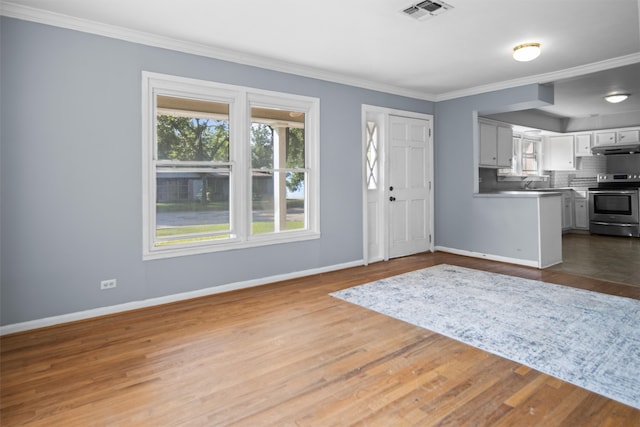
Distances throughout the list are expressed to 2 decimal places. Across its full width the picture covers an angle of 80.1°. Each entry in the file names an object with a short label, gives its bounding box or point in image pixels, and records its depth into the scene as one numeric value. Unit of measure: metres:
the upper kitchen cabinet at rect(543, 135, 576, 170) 8.60
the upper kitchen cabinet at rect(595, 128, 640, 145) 7.78
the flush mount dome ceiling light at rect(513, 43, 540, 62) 3.96
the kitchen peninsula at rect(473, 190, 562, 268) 5.21
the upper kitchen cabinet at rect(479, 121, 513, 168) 6.68
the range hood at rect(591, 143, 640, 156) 7.92
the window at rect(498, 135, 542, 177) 8.19
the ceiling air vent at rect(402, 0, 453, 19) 3.08
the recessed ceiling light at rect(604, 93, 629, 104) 6.17
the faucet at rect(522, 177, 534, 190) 8.34
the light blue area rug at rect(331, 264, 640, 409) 2.38
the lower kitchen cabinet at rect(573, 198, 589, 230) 8.52
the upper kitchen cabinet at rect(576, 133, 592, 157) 8.38
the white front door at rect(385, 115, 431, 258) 5.91
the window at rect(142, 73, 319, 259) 3.78
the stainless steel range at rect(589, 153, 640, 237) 7.68
